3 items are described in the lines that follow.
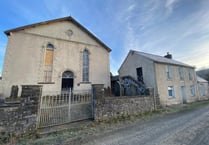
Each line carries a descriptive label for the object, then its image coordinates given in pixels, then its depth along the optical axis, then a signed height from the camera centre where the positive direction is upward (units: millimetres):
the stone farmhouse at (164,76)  14070 +1580
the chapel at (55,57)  11375 +3631
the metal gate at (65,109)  6039 -1180
